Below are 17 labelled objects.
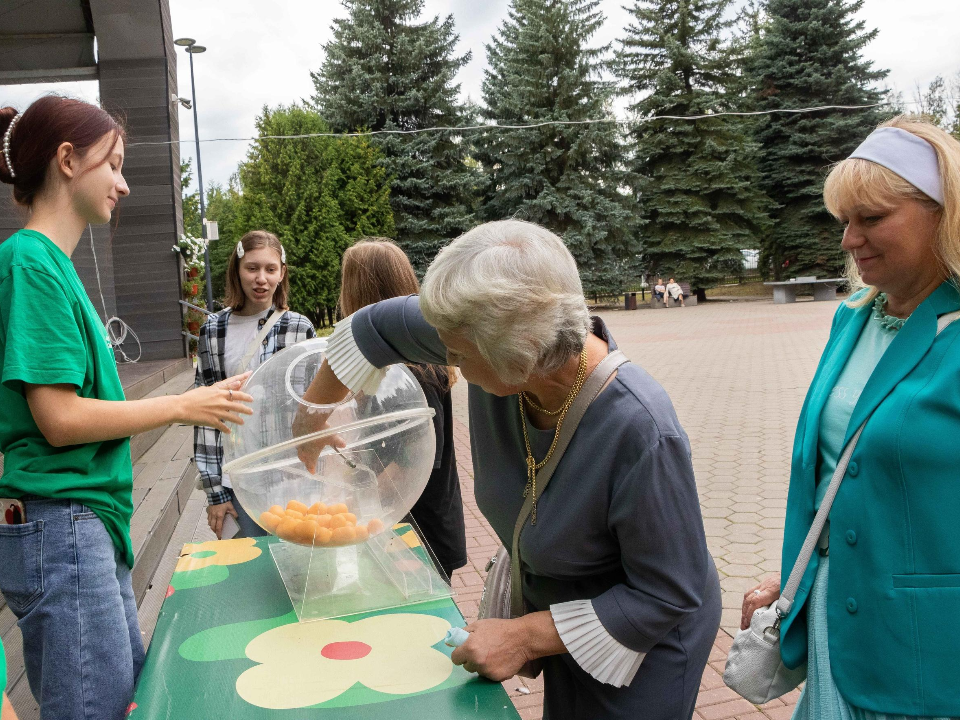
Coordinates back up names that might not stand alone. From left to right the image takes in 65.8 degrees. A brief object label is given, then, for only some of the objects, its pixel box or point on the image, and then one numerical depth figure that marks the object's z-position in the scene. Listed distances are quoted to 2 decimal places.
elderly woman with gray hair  1.27
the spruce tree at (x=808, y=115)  28.30
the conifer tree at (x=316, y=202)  26.14
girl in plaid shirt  2.90
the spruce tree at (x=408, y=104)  27.27
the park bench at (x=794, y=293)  25.45
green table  1.28
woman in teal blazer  1.42
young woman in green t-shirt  1.52
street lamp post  16.11
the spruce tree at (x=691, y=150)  28.86
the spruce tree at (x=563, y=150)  28.53
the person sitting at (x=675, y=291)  28.06
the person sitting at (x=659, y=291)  28.86
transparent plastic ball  1.60
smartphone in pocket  1.56
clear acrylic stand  1.66
